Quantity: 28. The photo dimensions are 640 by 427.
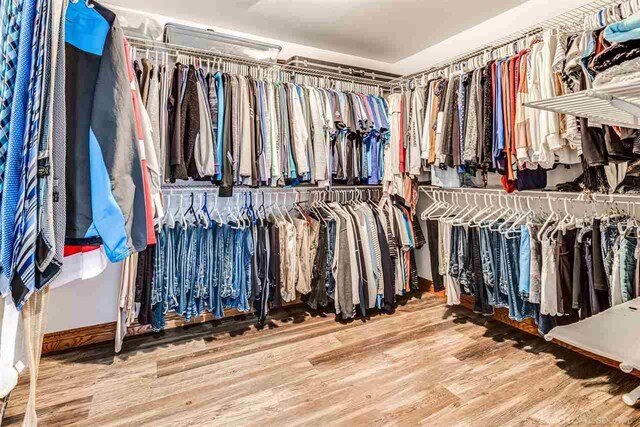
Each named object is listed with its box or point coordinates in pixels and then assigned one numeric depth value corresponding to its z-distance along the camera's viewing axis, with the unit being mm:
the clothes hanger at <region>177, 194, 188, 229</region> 2402
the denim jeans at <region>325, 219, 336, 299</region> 2801
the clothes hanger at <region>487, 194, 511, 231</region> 2399
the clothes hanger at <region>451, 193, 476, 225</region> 2633
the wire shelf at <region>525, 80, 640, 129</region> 865
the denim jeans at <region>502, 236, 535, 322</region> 2266
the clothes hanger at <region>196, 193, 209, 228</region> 2518
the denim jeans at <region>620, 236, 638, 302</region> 1742
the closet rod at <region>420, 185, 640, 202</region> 1934
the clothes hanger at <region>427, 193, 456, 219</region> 2929
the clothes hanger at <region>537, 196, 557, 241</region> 2135
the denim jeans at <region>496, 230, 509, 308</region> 2318
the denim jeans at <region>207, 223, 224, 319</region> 2438
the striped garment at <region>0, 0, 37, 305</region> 795
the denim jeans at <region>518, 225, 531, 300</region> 2160
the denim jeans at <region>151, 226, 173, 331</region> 2281
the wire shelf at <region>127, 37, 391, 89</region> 2320
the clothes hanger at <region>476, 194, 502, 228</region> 2461
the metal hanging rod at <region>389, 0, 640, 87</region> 1899
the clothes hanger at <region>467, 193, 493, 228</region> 2505
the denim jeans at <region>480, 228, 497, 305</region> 2395
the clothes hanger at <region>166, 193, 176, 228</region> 2414
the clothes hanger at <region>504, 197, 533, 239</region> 2285
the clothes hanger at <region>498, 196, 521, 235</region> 2344
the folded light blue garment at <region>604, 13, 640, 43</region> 860
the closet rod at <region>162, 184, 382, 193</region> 2564
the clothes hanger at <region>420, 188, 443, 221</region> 3059
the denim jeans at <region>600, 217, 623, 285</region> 1833
